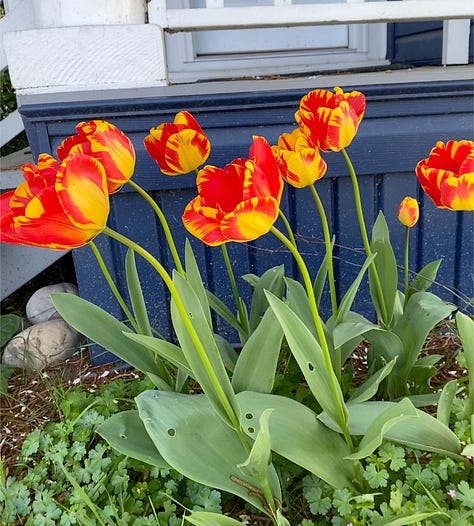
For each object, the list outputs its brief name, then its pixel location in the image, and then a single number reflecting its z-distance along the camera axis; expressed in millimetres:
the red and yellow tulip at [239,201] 673
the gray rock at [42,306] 1898
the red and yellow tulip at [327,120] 901
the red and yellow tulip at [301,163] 877
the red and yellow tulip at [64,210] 635
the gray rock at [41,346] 1657
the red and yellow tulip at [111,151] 739
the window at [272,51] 2645
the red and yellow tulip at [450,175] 869
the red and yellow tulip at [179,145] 986
